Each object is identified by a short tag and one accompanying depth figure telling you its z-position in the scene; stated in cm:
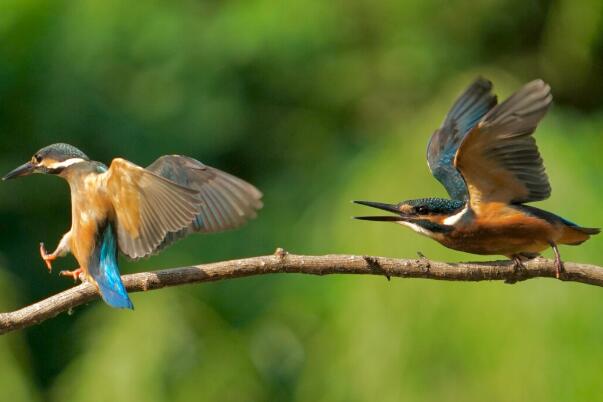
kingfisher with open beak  490
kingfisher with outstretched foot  434
